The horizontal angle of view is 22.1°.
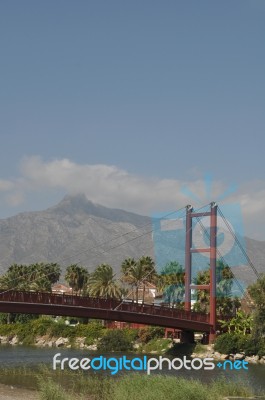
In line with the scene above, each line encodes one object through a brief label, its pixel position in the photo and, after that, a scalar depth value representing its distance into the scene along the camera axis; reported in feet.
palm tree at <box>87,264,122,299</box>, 341.21
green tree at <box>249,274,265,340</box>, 189.37
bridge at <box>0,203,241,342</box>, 197.57
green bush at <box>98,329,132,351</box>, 253.24
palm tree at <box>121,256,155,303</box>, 347.36
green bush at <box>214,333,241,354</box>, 216.33
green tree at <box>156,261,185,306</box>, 367.56
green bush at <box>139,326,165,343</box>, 256.93
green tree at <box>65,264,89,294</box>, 392.70
